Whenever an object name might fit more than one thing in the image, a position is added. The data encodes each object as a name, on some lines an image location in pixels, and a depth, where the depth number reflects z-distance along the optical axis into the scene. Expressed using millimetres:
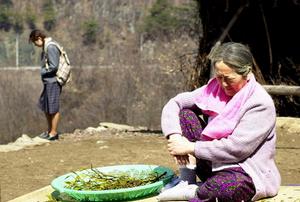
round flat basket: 3797
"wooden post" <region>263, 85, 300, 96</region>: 7395
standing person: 8148
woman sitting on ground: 3307
